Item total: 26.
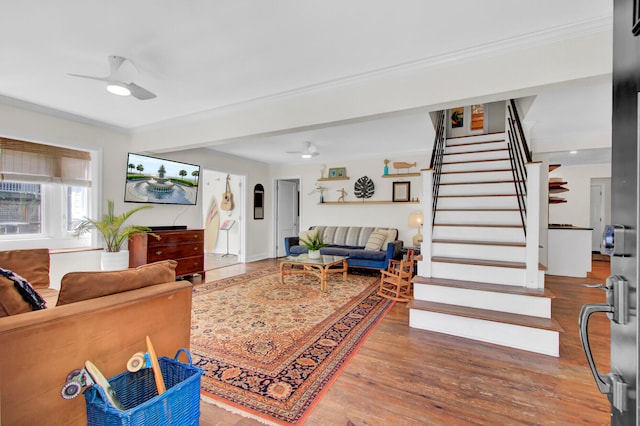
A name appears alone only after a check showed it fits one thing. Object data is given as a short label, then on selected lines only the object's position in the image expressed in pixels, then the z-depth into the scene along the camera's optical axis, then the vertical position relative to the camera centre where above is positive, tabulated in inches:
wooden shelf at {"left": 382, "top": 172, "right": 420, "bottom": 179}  237.0 +32.1
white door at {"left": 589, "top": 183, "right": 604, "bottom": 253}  304.2 +2.7
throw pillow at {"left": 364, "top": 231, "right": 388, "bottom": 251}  227.1 -21.3
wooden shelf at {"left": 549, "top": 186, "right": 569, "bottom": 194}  224.8 +21.1
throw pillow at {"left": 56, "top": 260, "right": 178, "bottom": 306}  58.6 -15.9
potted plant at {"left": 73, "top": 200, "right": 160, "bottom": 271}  156.7 -12.6
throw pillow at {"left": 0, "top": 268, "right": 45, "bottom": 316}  52.3 -16.3
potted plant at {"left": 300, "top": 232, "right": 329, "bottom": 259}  189.4 -22.3
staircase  102.6 -22.7
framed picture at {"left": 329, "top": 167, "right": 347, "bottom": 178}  268.2 +38.4
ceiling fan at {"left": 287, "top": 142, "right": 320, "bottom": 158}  205.7 +44.7
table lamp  206.4 -5.8
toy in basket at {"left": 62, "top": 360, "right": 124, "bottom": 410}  48.1 -29.4
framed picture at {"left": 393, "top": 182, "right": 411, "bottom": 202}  240.1 +18.9
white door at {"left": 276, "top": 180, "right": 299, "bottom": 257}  301.2 +0.7
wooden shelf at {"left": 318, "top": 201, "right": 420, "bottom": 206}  238.2 +9.9
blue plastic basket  47.6 -34.6
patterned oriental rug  75.5 -46.6
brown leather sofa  47.1 -23.9
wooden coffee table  174.1 -32.2
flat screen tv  179.9 +20.5
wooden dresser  171.8 -23.7
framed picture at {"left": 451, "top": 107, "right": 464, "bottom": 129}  240.1 +80.6
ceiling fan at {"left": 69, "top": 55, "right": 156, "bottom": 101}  94.3 +42.0
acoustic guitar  295.6 +12.3
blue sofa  211.6 -27.5
